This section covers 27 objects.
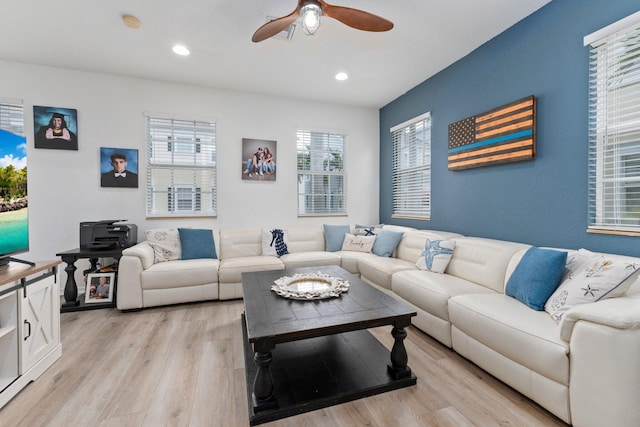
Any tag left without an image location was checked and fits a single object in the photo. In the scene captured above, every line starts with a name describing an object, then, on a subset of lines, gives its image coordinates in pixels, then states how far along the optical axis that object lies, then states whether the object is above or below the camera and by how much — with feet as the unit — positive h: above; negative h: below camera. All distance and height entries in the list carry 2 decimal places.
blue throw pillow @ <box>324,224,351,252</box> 14.07 -1.47
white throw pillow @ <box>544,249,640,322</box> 5.06 -1.45
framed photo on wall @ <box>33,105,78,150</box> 11.31 +3.26
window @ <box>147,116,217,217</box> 12.96 +1.89
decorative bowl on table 6.73 -2.07
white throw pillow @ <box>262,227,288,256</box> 13.07 -1.72
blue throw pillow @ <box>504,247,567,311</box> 6.15 -1.61
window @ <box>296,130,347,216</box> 15.33 +1.82
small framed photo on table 10.48 -2.96
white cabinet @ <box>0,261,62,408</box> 5.66 -2.54
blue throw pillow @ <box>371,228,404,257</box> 12.40 -1.59
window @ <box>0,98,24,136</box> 11.02 +3.62
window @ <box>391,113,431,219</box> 12.98 +1.86
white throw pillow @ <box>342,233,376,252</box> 13.58 -1.77
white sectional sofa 4.22 -2.36
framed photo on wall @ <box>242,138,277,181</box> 14.06 +2.40
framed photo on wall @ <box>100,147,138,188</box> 12.12 +1.75
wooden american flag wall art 8.30 +2.31
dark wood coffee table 5.12 -3.58
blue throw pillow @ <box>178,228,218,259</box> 11.94 -1.55
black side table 10.19 -2.68
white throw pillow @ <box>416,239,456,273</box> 9.44 -1.67
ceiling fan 6.33 +4.40
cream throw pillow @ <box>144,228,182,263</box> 11.57 -1.51
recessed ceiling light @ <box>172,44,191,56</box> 9.85 +5.60
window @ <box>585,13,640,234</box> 6.25 +1.79
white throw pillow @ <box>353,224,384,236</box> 14.14 -1.20
